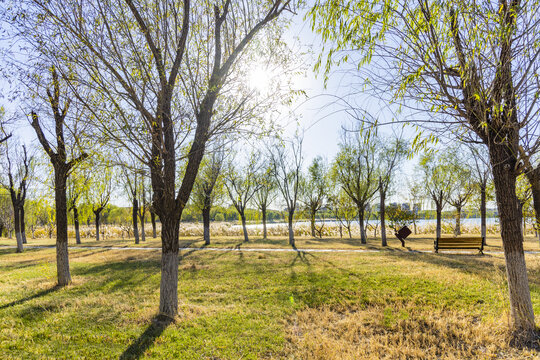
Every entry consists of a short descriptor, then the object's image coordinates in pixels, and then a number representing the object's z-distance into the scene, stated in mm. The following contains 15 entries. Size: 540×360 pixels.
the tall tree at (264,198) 27812
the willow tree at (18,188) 18312
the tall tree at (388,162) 19195
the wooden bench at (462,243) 12742
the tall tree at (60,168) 8570
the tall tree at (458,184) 21172
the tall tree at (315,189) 26812
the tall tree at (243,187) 24266
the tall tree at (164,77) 5691
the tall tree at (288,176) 22266
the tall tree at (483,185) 18891
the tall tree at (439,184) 21766
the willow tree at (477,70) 3434
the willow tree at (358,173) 20609
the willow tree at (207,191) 21156
